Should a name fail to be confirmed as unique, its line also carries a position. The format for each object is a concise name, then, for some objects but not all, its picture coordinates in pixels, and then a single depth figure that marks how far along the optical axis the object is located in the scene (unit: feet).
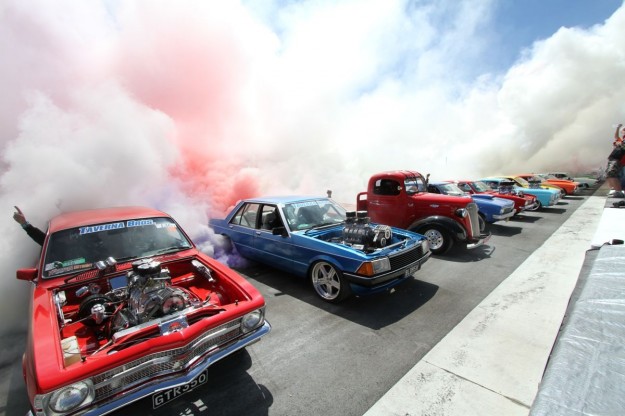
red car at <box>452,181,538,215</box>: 32.96
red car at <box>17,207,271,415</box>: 6.14
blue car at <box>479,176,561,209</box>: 39.11
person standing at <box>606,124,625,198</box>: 15.66
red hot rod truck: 20.99
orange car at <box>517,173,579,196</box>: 53.98
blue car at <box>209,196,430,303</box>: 12.88
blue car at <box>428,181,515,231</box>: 27.35
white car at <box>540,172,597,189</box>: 65.31
